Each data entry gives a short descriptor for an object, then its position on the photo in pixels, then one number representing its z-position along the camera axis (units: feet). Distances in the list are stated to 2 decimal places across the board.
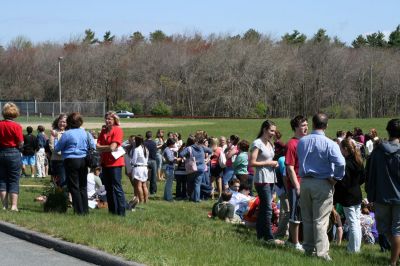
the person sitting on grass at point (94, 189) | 47.82
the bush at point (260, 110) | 291.09
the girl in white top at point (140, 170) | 51.16
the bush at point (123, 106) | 294.25
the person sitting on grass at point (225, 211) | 43.39
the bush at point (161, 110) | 284.61
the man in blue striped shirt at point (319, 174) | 28.04
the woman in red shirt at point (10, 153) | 40.37
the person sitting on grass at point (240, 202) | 45.04
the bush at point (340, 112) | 283.98
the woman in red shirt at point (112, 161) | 39.29
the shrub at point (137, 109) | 297.74
